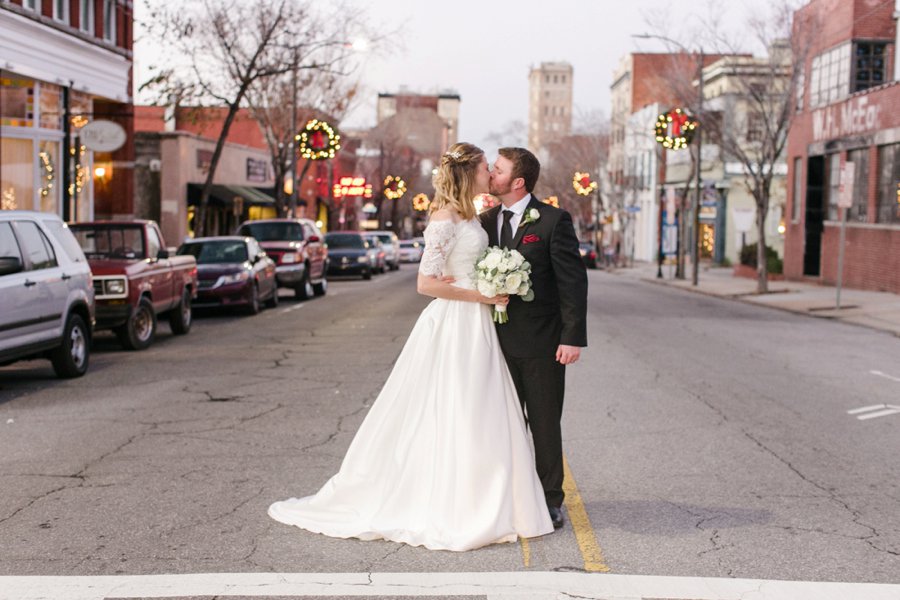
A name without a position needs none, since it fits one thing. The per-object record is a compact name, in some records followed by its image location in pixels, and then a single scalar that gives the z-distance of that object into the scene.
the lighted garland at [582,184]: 61.06
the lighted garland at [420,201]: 77.95
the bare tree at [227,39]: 31.97
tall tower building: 188.38
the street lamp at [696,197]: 36.69
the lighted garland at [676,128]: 37.16
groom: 6.34
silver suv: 12.30
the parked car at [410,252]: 71.00
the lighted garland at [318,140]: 37.06
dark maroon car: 23.08
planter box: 43.31
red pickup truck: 16.27
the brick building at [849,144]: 33.34
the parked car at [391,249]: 53.88
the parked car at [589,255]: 68.94
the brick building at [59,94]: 25.36
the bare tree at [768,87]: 32.44
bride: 6.11
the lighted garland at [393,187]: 72.00
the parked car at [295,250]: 28.09
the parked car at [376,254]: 45.25
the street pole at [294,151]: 39.06
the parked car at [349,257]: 40.97
